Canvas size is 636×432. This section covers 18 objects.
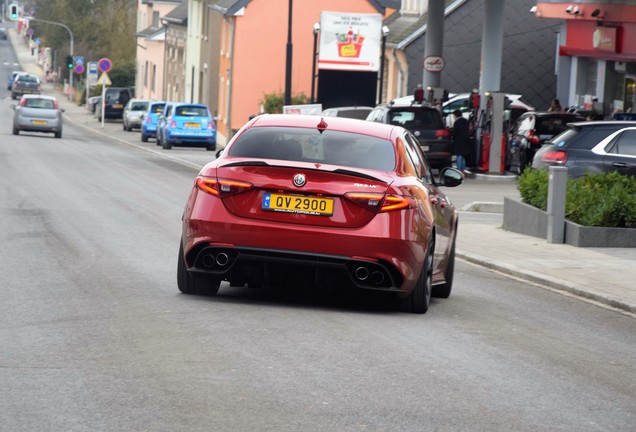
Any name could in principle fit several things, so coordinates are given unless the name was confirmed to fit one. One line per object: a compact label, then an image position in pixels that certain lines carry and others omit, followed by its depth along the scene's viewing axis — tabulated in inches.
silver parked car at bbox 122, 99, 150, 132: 2765.7
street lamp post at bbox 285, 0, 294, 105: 1705.2
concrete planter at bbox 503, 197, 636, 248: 731.4
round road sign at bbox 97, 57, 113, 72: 2610.7
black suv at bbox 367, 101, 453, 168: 1342.3
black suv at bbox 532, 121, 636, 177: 891.4
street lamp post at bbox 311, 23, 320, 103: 1831.9
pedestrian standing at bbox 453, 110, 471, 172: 1360.7
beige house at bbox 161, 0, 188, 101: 3243.1
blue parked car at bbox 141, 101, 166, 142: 2290.8
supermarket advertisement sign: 1835.6
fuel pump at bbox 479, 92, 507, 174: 1353.3
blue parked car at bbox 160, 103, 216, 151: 1991.9
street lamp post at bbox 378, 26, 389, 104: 1703.4
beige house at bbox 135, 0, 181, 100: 3713.1
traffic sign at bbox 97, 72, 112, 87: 2571.4
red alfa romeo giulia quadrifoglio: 412.2
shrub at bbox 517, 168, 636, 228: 741.3
